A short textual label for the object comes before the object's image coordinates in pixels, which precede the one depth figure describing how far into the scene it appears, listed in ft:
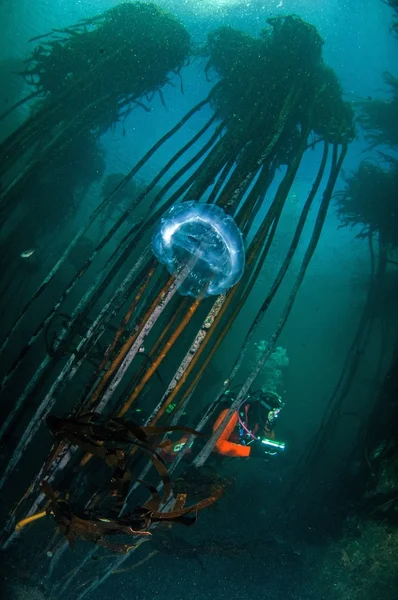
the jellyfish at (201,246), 7.63
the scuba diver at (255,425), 18.69
